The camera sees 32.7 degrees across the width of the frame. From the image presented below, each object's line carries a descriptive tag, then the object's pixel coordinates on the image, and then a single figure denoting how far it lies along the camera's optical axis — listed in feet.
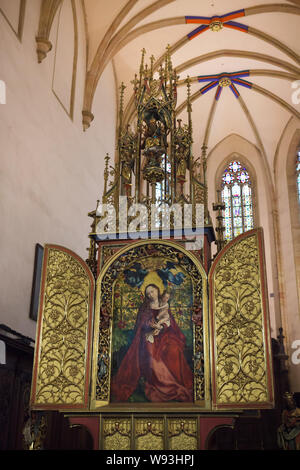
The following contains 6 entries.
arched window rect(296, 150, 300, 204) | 62.08
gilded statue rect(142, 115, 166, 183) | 27.94
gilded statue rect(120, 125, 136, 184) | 28.45
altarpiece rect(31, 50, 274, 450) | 22.26
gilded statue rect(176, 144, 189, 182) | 28.58
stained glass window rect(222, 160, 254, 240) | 64.03
